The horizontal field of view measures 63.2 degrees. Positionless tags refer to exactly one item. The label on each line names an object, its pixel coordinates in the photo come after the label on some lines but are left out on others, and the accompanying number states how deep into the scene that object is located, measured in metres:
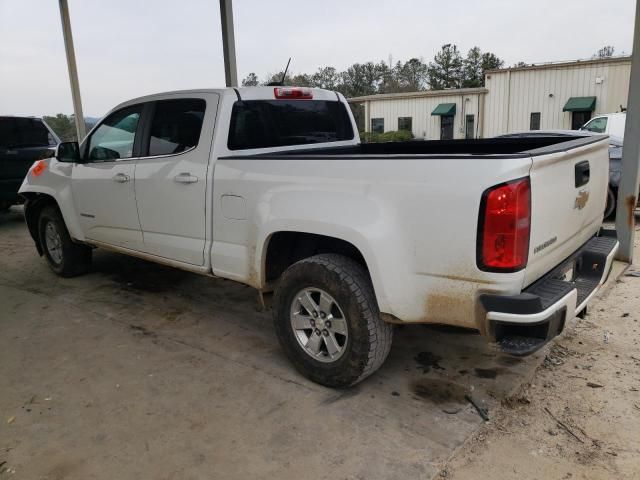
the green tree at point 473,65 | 47.31
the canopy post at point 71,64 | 9.80
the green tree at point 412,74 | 49.59
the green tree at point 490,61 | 47.09
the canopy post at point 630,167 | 4.92
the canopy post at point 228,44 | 7.16
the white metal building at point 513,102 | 21.12
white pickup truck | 2.39
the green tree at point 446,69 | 48.06
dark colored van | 8.62
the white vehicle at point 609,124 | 9.38
